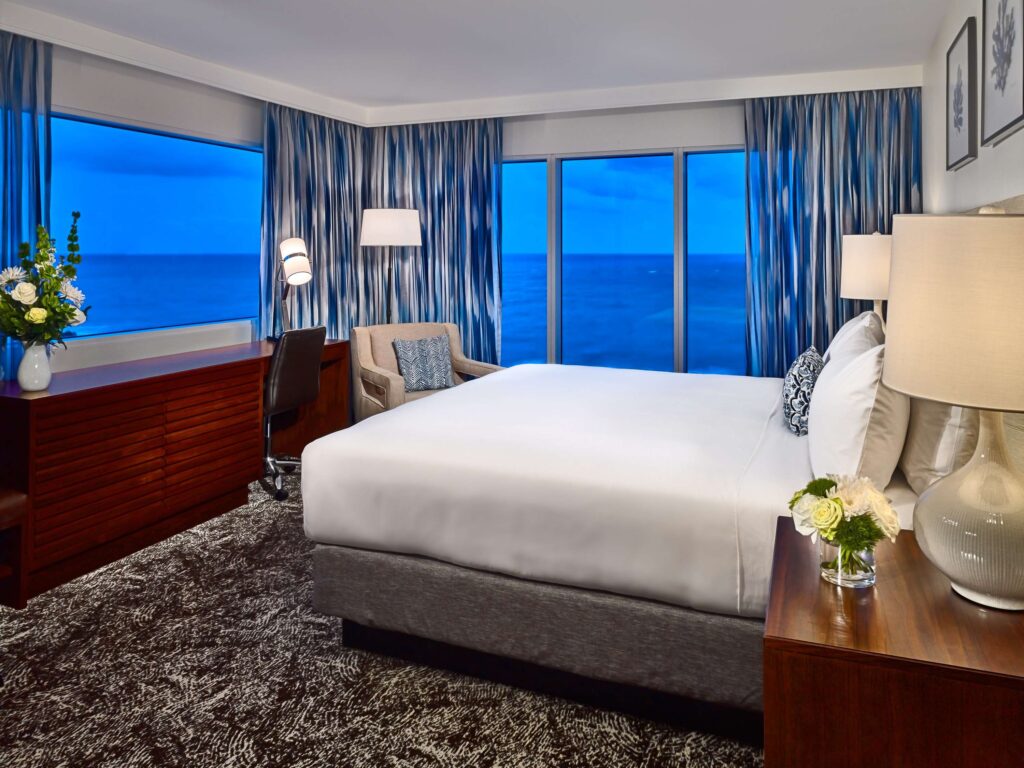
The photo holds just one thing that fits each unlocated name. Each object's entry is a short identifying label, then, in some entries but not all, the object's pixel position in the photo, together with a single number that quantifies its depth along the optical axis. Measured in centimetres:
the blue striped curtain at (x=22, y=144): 358
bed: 210
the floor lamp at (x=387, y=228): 559
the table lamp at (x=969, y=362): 119
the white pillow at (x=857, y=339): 256
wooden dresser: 311
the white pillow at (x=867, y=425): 197
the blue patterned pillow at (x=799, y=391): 275
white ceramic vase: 324
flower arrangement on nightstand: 151
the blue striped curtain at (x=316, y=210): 525
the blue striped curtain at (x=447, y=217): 598
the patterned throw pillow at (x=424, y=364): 534
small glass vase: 153
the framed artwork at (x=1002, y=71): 221
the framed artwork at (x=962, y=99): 293
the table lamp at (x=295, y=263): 505
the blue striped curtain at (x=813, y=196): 489
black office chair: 429
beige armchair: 488
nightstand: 121
